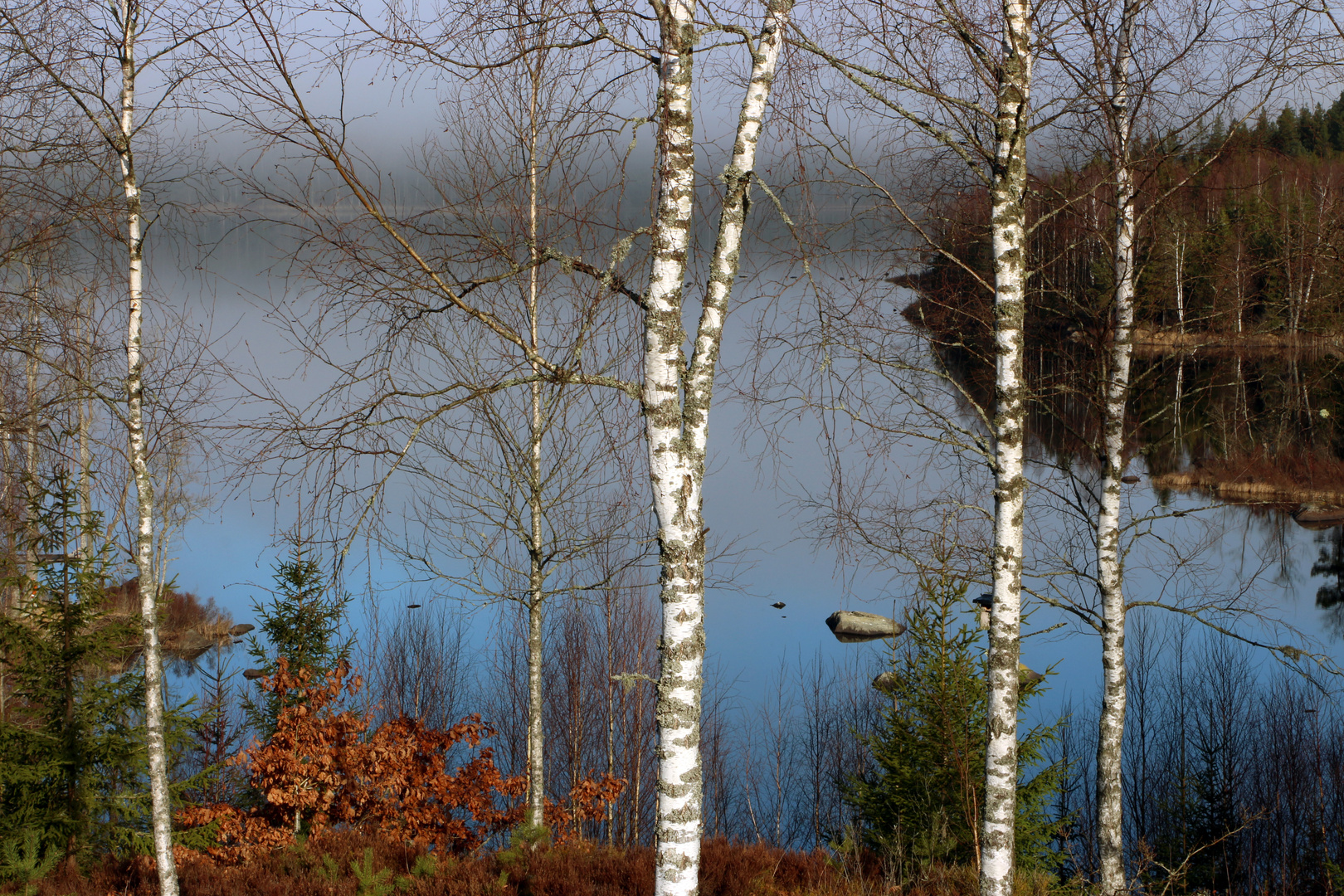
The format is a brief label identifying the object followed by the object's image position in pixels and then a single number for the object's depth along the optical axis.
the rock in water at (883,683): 19.12
